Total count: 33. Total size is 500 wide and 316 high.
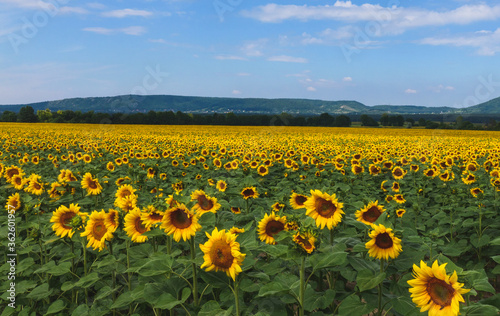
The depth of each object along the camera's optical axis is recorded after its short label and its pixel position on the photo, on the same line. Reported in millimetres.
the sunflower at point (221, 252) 2260
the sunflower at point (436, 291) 1792
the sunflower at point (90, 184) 4957
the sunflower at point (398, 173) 8823
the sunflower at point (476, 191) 6733
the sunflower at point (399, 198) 6995
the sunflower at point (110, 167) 9290
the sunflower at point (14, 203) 4426
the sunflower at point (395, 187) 7816
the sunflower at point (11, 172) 5883
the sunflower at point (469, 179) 7980
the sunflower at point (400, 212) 5595
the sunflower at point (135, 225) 3072
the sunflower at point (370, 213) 3344
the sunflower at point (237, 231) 2822
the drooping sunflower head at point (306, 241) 2148
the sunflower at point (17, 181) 5149
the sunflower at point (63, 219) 3600
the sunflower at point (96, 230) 3160
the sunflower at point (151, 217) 2893
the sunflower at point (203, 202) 3283
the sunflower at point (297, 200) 3869
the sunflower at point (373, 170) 9328
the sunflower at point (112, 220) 3184
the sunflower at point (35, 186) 5038
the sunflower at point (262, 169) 9288
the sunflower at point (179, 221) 2611
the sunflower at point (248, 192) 4793
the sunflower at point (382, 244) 2492
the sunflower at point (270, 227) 3098
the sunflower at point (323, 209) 2848
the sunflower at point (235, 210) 4992
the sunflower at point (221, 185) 5074
